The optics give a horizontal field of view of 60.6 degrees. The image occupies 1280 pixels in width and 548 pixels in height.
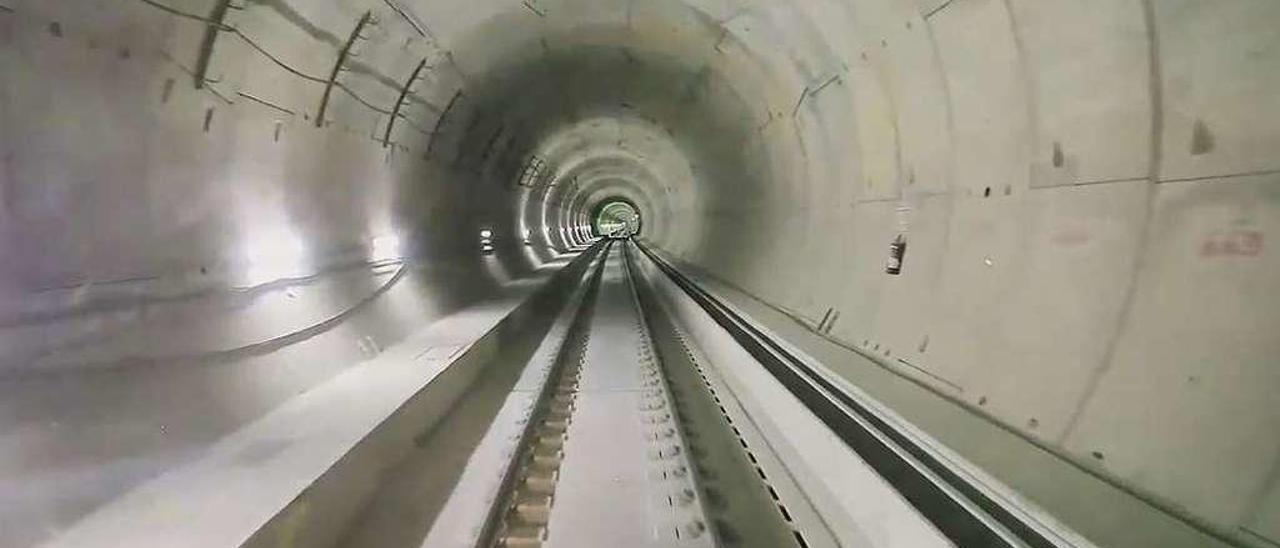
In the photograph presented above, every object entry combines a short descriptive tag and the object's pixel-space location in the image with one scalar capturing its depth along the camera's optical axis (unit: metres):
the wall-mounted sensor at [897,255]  7.60
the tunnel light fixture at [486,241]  19.05
